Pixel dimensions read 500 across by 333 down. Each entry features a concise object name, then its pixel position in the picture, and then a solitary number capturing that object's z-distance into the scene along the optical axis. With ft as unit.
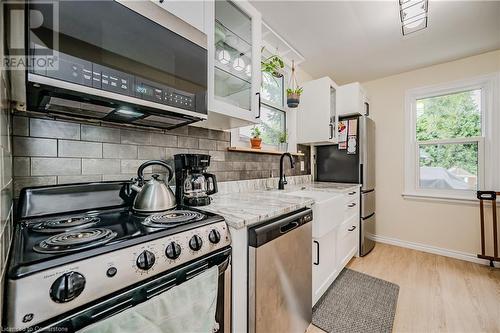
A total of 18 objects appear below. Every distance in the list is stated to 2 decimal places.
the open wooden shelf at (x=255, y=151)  5.70
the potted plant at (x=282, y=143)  7.95
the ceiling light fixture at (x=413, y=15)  5.33
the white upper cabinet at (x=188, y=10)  3.29
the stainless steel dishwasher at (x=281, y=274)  3.12
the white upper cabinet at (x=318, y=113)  8.27
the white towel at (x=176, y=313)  1.84
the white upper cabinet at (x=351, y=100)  8.51
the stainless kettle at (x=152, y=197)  3.28
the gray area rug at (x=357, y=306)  4.71
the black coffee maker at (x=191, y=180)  3.90
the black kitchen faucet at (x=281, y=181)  6.76
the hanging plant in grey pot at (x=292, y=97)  7.81
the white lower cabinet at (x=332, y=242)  4.96
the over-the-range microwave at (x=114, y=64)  2.13
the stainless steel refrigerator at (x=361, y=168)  8.33
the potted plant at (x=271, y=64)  6.68
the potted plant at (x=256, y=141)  6.49
